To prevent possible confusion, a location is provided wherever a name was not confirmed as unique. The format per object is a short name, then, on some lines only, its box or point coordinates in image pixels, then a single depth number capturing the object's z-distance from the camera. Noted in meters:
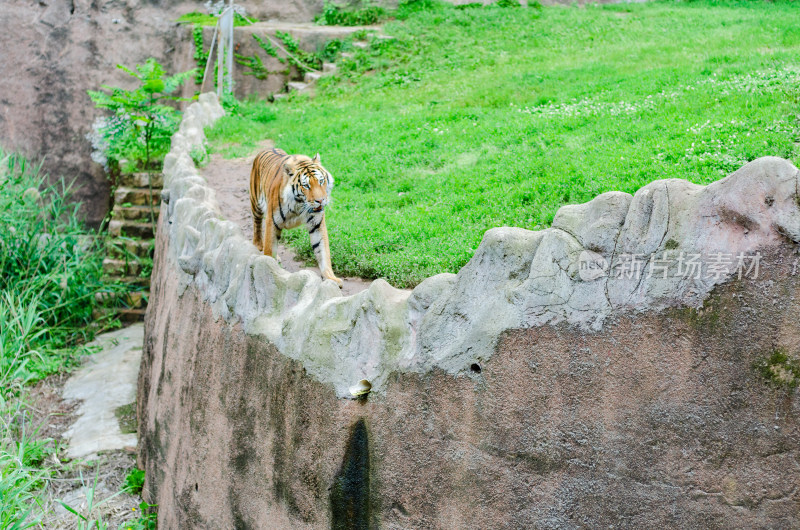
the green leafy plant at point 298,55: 14.40
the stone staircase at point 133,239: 11.16
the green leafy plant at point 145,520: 6.35
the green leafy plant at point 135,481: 7.10
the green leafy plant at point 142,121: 11.17
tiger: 5.71
